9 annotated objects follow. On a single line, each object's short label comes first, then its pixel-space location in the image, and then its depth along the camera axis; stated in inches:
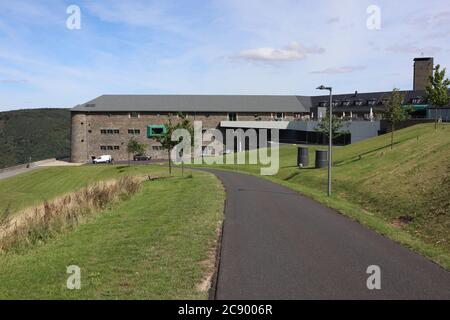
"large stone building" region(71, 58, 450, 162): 2977.4
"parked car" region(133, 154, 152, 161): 2864.2
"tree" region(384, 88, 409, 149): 1380.4
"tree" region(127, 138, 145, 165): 2475.4
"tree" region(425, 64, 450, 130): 1528.1
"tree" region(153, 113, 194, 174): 1382.9
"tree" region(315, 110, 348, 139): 1639.8
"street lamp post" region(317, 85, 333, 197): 859.7
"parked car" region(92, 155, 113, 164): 2805.1
